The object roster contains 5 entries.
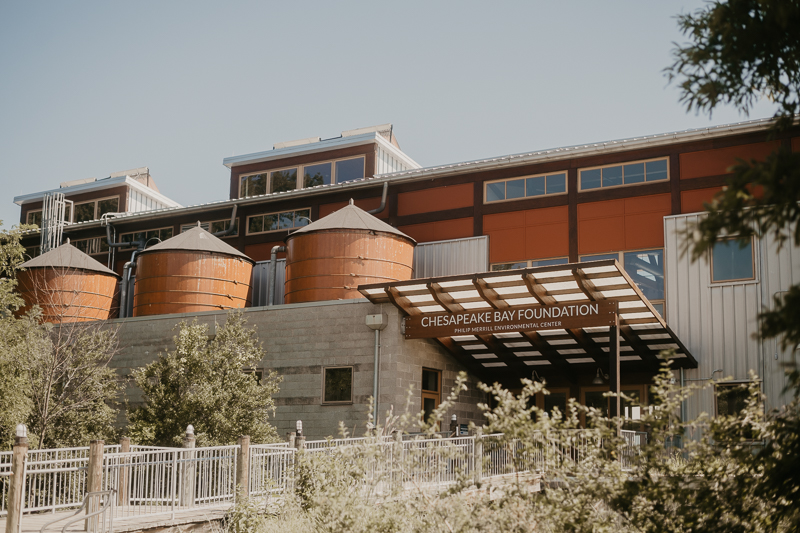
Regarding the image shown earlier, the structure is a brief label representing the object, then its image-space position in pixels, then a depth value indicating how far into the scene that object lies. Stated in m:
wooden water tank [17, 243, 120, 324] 27.25
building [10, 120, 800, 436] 20.75
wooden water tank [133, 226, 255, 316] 25.36
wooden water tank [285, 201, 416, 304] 23.25
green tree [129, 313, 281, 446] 17.64
